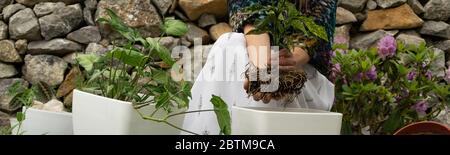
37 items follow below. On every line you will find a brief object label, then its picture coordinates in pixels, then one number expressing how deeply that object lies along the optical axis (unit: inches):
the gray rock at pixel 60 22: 82.2
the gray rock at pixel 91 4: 83.4
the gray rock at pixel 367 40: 81.5
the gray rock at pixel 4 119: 75.2
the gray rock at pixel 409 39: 80.7
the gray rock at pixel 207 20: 82.6
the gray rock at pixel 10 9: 83.6
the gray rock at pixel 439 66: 76.3
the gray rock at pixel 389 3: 82.5
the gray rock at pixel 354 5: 83.8
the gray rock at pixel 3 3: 84.6
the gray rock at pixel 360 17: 83.9
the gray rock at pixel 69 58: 82.1
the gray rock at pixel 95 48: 80.9
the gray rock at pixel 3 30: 82.8
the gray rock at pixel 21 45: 82.4
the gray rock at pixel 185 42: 82.4
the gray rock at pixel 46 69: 80.5
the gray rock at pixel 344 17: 82.7
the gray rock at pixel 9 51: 82.7
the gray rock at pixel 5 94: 78.9
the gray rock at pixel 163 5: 82.0
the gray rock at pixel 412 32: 83.2
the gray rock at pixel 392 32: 81.8
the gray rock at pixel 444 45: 81.7
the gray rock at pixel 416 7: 83.5
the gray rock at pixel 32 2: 84.0
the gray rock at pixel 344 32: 81.4
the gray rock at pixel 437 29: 81.9
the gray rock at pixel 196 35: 82.0
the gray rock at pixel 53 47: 81.7
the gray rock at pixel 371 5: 83.4
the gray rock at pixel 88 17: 83.1
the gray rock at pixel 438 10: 83.2
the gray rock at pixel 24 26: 82.3
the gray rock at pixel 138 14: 80.0
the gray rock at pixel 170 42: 81.9
